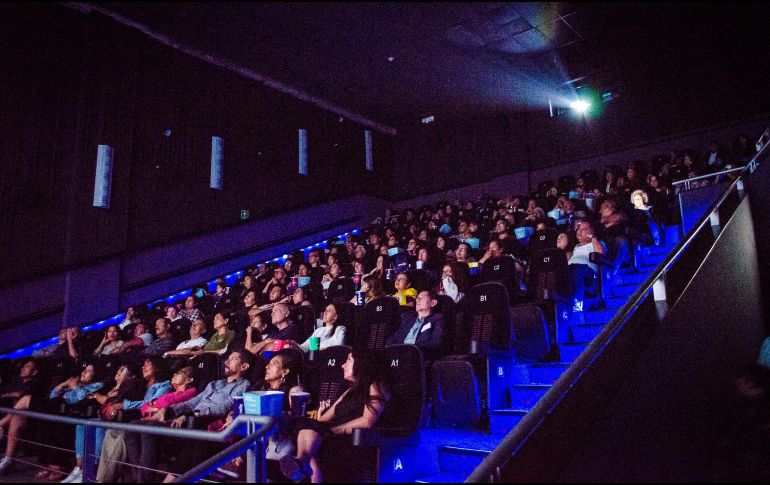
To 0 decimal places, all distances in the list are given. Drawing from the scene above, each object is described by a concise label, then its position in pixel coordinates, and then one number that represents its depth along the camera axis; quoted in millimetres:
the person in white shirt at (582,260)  3938
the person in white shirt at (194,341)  4980
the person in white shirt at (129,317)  6710
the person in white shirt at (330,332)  4160
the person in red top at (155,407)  3062
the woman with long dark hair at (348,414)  2392
